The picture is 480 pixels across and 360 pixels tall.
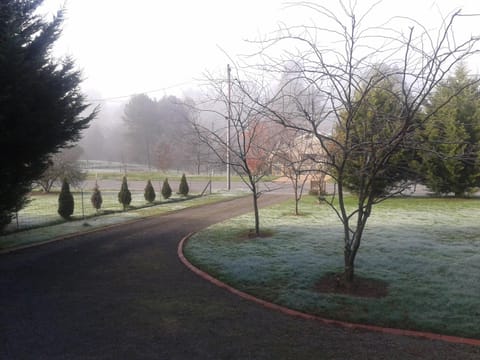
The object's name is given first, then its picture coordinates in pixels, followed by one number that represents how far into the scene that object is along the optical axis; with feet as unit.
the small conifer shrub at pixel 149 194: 55.31
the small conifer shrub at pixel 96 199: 46.24
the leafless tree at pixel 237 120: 28.73
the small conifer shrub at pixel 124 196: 49.11
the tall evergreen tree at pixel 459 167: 55.57
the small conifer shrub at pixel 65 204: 40.16
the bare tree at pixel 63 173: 86.12
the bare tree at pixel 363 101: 13.87
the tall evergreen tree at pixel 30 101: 22.92
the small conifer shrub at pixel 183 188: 65.98
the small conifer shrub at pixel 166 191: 61.72
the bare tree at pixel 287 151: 32.47
